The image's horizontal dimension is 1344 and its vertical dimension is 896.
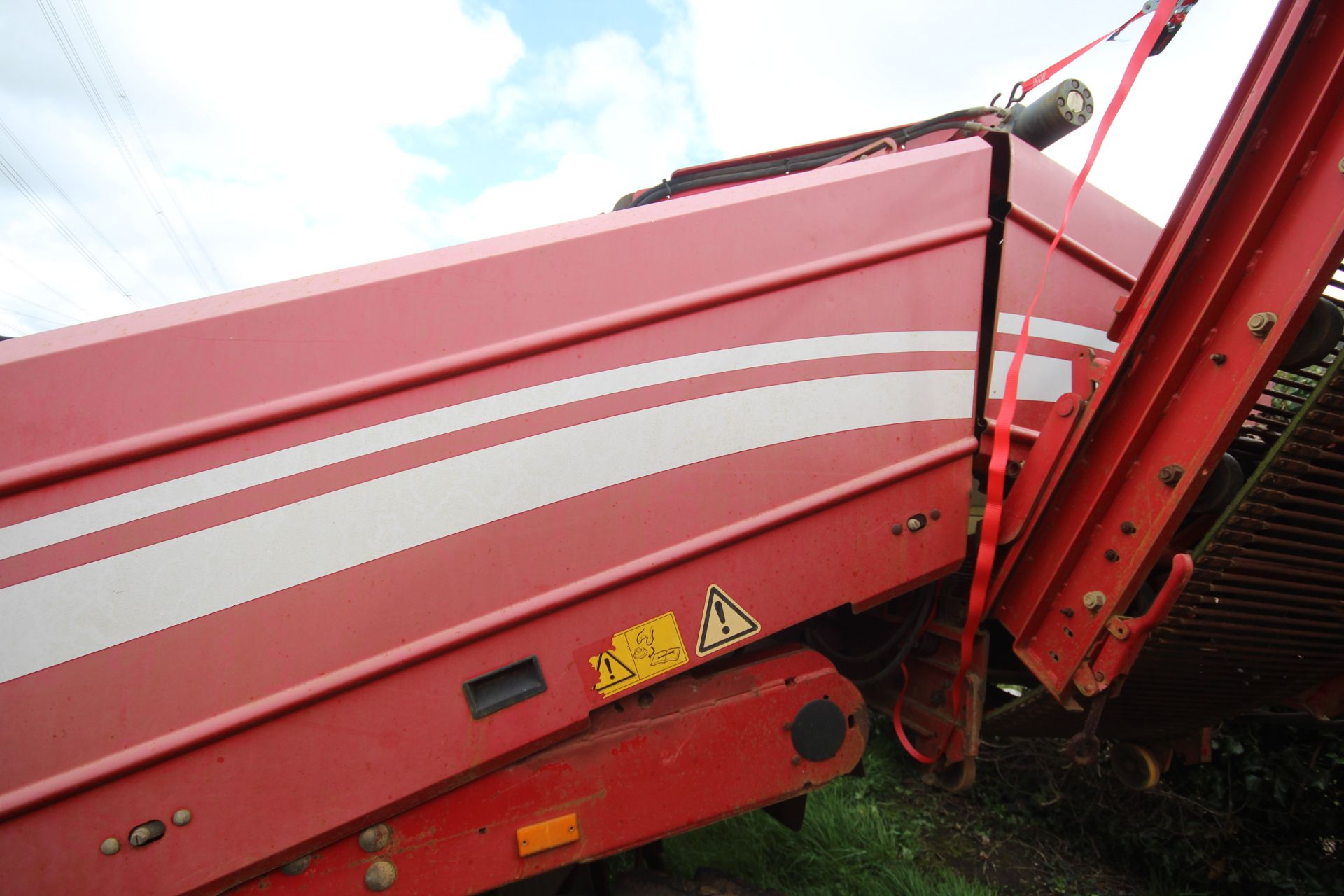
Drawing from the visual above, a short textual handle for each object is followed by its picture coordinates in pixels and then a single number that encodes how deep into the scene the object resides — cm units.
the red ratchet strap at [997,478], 179
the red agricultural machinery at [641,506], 136
